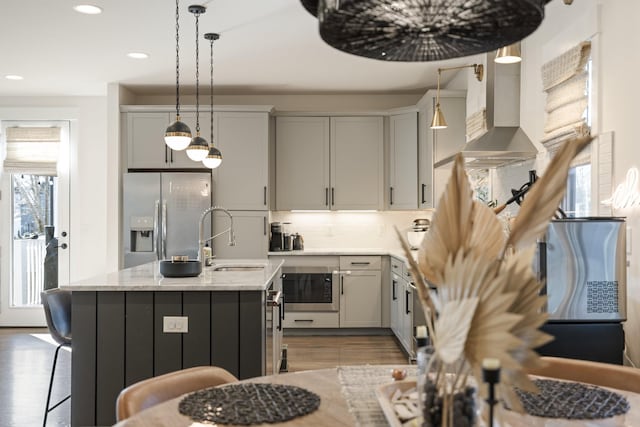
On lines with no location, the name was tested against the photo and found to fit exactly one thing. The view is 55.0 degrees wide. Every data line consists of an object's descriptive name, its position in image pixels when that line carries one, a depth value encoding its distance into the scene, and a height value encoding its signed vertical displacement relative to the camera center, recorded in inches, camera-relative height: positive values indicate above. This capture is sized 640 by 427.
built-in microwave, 252.4 -33.7
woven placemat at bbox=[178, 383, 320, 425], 54.8 -18.8
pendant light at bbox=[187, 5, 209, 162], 165.0 +15.9
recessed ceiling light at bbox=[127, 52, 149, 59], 206.4 +51.4
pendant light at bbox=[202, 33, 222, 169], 176.7 +14.4
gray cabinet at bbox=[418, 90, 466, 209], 236.4 +26.8
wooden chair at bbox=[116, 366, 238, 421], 64.4 -20.5
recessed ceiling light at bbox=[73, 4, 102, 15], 159.8 +52.1
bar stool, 132.3 -23.4
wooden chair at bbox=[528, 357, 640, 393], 69.6 -19.6
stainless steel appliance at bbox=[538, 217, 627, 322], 105.8 -10.8
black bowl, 138.1 -14.0
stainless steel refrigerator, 244.8 -2.2
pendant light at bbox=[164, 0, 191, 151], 154.6 +17.8
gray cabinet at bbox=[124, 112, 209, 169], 253.6 +25.4
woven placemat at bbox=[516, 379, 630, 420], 54.6 -18.3
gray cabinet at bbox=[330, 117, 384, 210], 263.0 +19.3
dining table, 53.2 -18.9
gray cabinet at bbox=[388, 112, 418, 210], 248.7 +18.9
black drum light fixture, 39.2 +12.7
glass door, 280.7 -9.1
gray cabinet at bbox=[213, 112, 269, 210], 253.3 +18.9
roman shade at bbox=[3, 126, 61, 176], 281.3 +25.9
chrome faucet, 158.8 -11.2
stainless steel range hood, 161.3 +22.1
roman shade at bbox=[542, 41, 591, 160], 130.1 +25.1
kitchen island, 124.3 -26.2
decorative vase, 39.9 -12.3
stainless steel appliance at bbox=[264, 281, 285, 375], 135.8 -30.4
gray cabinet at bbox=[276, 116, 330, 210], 263.3 +20.5
